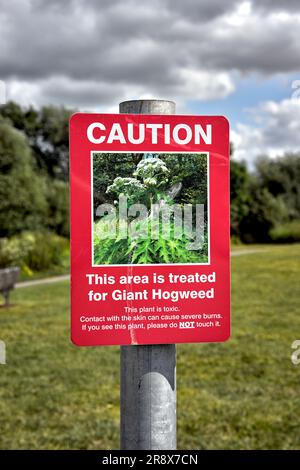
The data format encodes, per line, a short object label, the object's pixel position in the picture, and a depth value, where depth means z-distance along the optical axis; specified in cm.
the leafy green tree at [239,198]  1681
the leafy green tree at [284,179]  2513
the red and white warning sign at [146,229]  171
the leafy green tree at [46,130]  2950
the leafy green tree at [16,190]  1928
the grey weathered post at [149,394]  189
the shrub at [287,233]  2258
